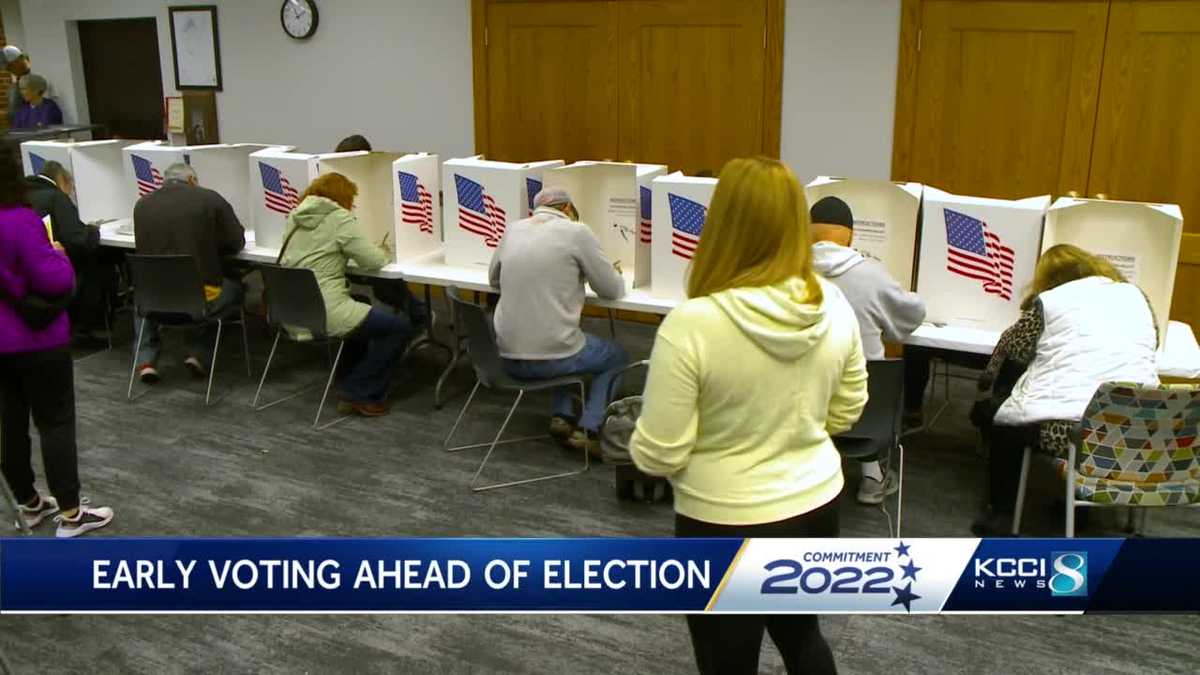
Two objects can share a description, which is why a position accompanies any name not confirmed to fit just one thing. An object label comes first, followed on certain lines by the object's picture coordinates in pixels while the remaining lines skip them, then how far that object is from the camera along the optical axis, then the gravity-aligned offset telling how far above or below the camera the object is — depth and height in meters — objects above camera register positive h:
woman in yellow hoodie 1.56 -0.45
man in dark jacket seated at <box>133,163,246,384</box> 4.47 -0.62
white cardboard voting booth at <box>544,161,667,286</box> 4.28 -0.46
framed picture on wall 7.05 +0.27
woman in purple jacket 2.76 -0.77
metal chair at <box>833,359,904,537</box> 3.04 -0.97
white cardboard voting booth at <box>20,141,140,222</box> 5.37 -0.43
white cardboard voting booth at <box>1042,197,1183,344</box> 3.28 -0.47
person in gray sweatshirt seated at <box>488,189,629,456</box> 3.66 -0.70
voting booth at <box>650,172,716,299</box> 3.79 -0.50
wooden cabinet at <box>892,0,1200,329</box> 4.55 -0.05
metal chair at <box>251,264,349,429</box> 4.12 -0.85
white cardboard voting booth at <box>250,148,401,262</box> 4.67 -0.46
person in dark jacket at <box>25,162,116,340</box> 4.54 -0.69
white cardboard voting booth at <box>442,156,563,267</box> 4.27 -0.47
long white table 3.36 -0.81
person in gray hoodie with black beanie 3.19 -0.57
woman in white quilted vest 2.88 -0.71
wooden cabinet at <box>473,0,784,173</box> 5.39 +0.05
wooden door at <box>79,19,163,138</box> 7.80 +0.08
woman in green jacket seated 4.23 -0.74
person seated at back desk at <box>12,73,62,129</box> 7.58 -0.16
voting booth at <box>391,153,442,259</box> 4.52 -0.50
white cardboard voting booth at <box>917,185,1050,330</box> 3.45 -0.56
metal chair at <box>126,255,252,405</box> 4.29 -0.84
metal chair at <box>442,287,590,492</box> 3.66 -0.97
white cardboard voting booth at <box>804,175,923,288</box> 3.69 -0.45
